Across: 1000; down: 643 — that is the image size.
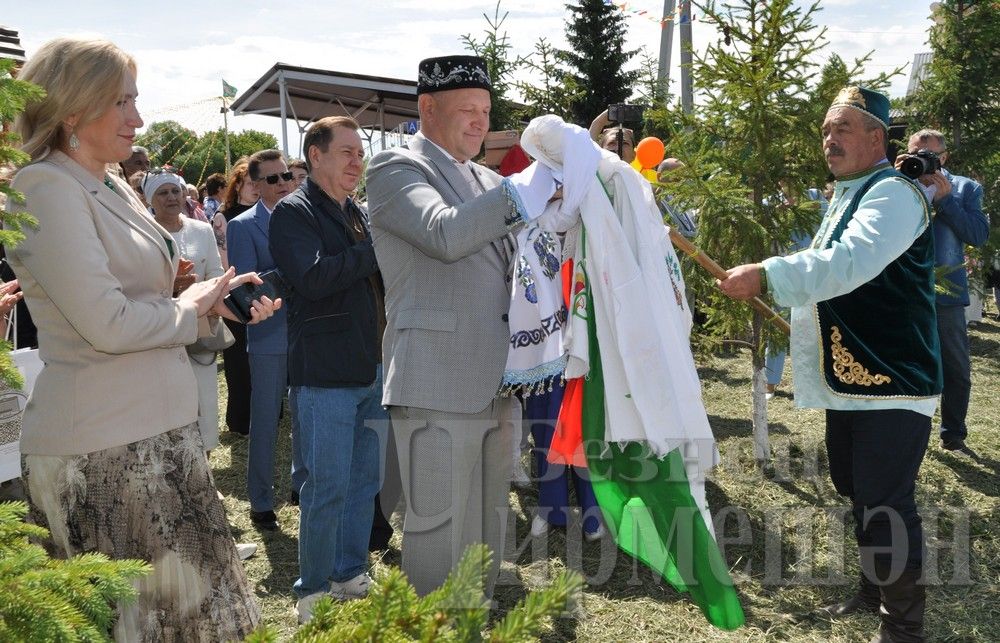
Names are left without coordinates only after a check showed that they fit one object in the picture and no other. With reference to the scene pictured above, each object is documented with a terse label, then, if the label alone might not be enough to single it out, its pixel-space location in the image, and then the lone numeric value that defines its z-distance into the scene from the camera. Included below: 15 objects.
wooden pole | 3.36
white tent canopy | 14.44
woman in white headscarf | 4.96
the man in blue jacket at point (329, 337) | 3.86
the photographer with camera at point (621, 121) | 4.03
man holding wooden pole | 3.35
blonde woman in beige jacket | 2.17
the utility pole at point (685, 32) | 10.05
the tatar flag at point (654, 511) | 3.01
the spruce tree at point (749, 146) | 5.32
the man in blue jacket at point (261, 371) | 5.18
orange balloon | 3.27
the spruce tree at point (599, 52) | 32.00
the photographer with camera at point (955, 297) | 6.38
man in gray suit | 2.92
